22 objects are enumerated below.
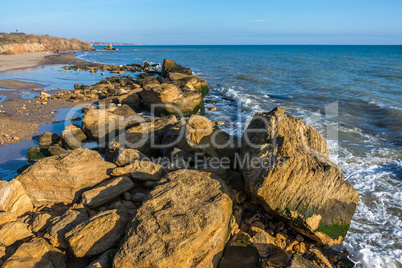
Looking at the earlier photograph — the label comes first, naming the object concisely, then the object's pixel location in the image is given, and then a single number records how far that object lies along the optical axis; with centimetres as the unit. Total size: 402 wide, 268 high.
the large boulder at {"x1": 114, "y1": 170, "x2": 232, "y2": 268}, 362
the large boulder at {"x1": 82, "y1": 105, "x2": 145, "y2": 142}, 948
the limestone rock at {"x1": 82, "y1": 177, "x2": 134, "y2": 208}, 548
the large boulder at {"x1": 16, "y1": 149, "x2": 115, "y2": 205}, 588
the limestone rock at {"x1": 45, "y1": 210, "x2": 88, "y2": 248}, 443
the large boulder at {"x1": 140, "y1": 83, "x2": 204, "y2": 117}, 1349
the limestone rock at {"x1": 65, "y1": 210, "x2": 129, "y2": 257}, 423
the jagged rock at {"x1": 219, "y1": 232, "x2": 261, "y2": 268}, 420
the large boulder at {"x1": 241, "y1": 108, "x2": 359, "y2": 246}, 485
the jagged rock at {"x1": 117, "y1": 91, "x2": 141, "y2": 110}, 1466
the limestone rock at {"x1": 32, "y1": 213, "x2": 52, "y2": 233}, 481
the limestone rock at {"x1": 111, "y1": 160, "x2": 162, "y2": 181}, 610
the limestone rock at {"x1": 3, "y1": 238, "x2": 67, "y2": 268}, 395
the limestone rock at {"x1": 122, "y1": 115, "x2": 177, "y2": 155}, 801
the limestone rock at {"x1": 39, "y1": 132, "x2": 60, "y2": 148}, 934
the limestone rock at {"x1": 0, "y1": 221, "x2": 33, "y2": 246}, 450
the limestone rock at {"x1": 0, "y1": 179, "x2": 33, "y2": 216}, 532
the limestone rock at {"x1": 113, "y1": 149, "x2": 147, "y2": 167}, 658
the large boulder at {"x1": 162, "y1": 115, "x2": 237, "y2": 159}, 682
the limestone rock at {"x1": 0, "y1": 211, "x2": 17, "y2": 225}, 491
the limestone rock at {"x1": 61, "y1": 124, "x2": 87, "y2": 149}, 928
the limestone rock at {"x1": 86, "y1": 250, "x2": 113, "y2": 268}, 381
